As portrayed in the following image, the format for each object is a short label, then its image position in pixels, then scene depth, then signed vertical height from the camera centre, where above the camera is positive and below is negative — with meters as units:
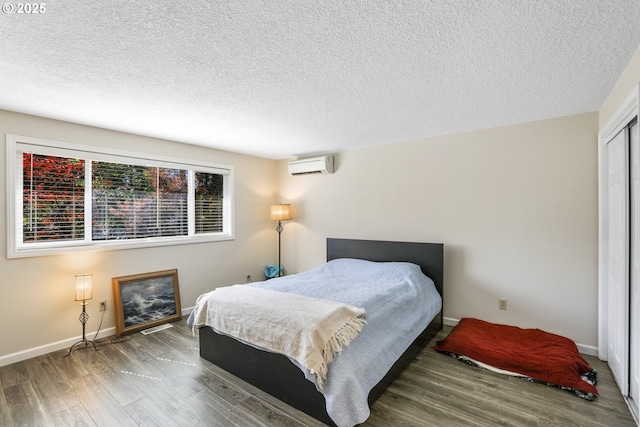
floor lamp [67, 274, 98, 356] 2.92 -0.79
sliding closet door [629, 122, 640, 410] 1.88 -0.46
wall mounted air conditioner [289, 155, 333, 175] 4.43 +0.74
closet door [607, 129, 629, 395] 2.14 -0.37
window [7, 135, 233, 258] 2.83 +0.18
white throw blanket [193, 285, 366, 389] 1.86 -0.79
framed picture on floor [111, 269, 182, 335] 3.33 -1.03
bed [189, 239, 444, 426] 1.88 -1.16
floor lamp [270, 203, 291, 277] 4.79 +0.02
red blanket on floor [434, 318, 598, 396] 2.32 -1.24
